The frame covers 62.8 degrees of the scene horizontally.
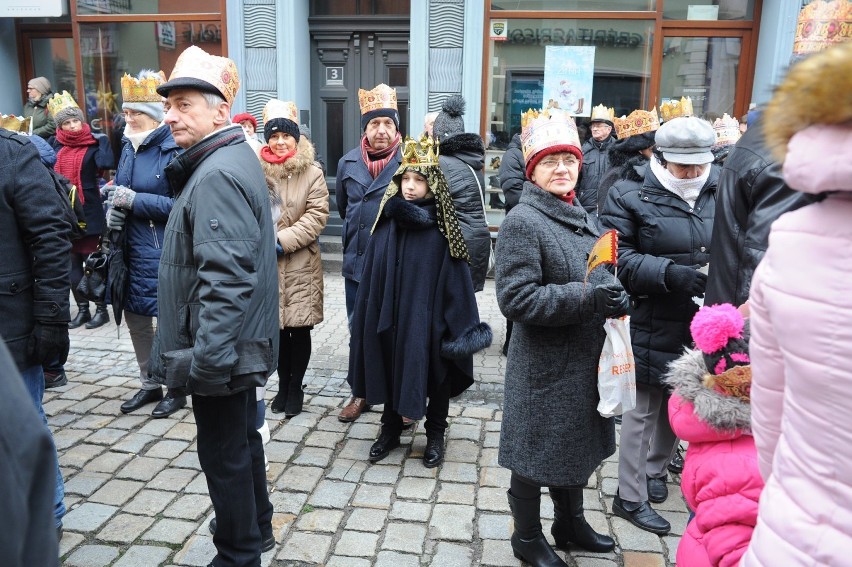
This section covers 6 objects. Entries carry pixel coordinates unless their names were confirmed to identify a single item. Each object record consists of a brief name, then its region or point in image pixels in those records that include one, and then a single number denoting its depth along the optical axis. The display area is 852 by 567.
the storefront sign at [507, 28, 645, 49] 9.08
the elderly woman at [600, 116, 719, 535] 3.45
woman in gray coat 2.87
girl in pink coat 1.84
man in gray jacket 2.66
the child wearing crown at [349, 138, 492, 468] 4.05
